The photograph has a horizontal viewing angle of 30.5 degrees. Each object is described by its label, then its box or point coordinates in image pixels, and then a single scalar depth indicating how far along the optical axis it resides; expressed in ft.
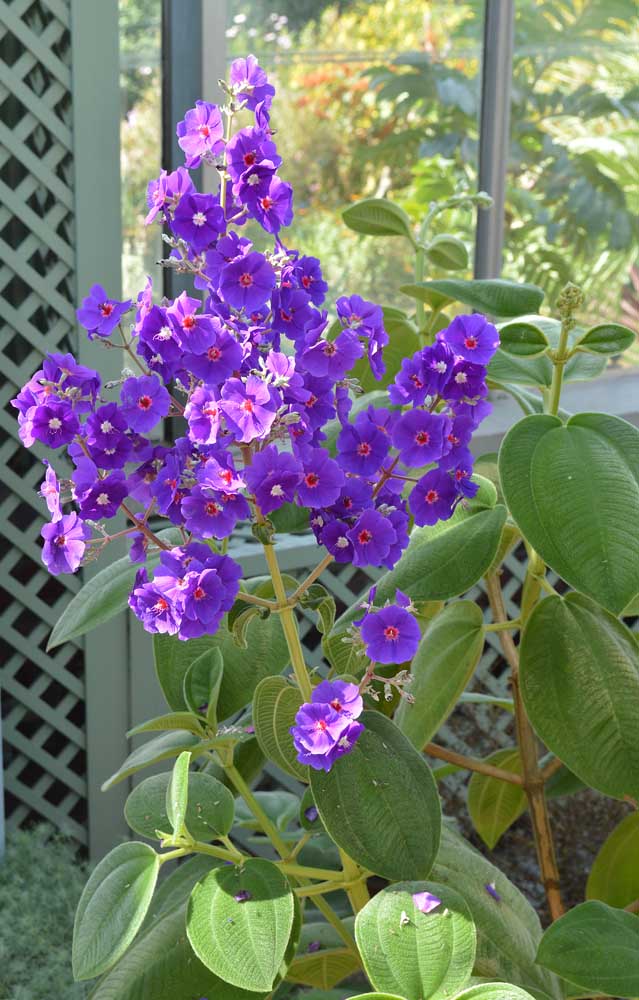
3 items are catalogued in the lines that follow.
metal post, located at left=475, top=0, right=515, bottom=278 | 8.87
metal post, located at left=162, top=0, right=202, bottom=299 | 6.89
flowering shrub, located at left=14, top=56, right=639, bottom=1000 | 3.01
